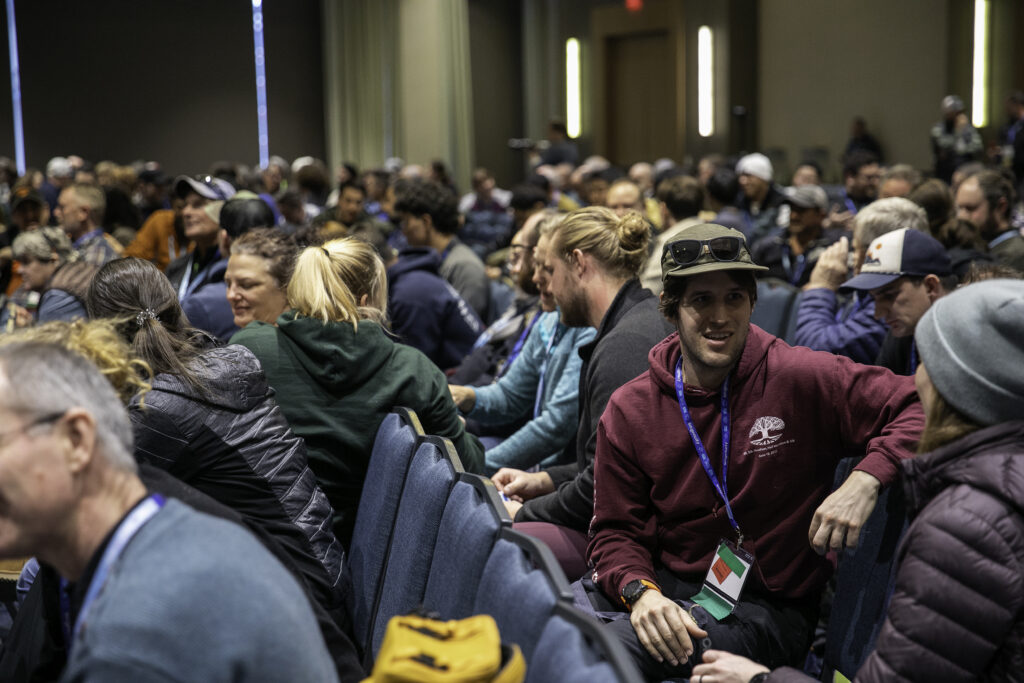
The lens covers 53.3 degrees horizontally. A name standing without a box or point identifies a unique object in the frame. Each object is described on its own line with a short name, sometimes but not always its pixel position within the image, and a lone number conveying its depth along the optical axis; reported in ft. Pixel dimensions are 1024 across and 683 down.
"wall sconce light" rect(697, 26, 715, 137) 47.83
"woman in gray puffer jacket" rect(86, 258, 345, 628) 7.43
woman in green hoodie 8.92
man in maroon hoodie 7.36
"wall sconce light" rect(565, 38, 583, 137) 54.34
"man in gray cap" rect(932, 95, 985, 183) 37.42
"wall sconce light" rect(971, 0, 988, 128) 41.11
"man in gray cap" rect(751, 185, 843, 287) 16.90
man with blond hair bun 9.00
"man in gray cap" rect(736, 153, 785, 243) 23.57
